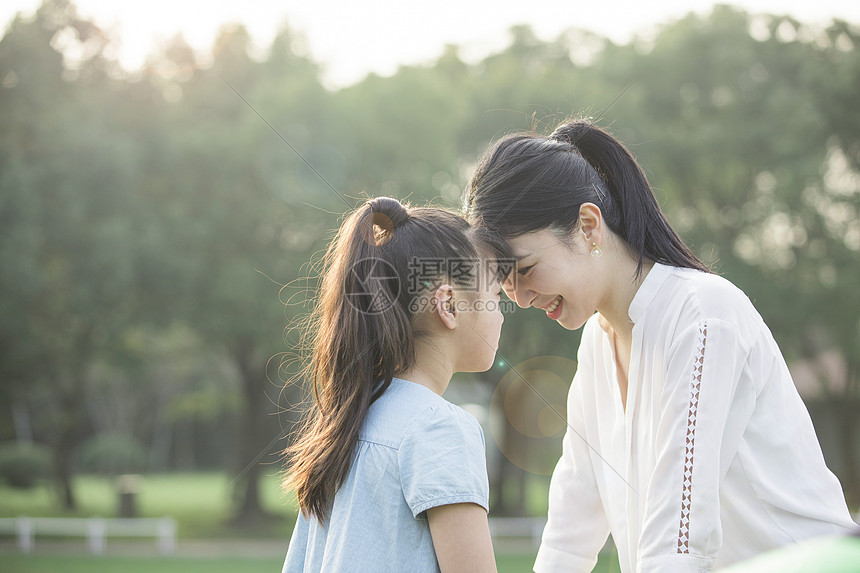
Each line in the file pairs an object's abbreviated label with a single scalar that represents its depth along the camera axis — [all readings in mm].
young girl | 2429
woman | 2501
